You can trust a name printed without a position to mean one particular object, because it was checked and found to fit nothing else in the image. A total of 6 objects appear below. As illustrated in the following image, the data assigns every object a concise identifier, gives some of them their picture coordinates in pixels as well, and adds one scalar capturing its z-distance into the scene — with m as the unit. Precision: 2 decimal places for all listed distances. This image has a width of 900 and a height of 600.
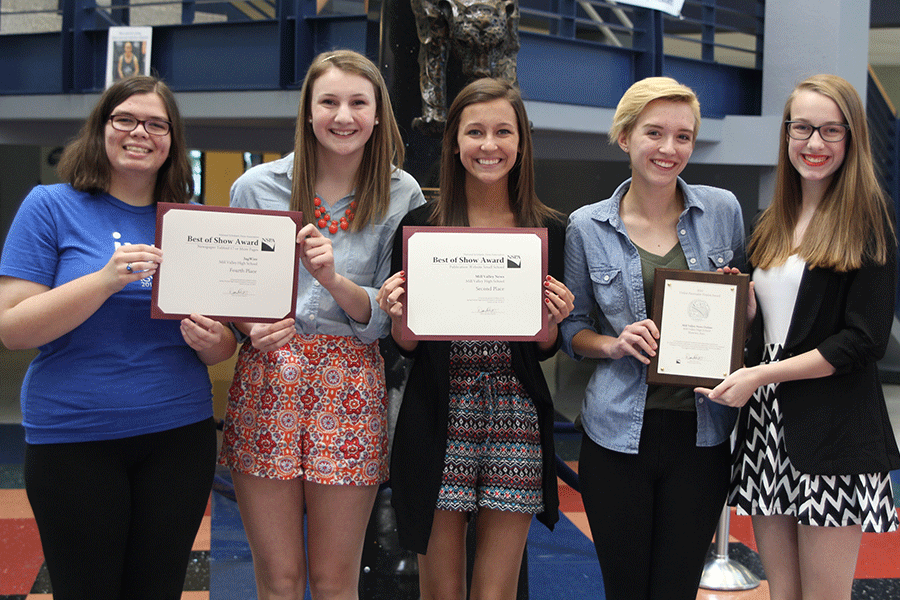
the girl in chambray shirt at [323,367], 1.92
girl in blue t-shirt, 1.74
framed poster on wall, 6.41
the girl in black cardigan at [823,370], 1.86
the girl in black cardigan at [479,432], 1.94
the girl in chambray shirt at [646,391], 1.94
